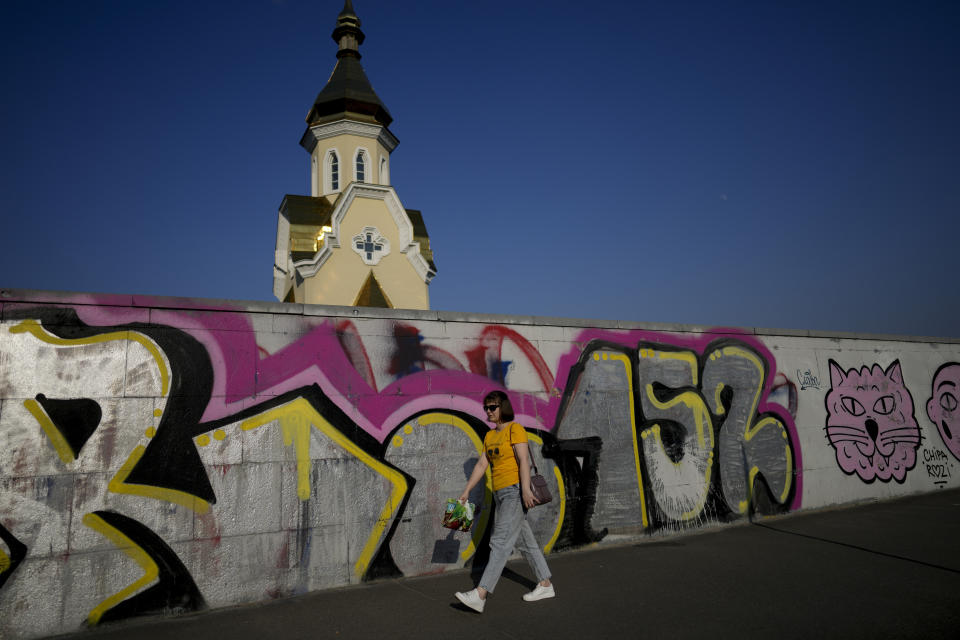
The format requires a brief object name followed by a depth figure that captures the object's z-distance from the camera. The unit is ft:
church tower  73.15
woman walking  15.01
